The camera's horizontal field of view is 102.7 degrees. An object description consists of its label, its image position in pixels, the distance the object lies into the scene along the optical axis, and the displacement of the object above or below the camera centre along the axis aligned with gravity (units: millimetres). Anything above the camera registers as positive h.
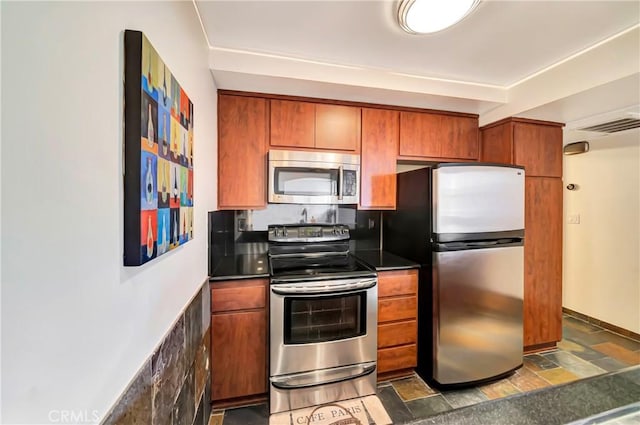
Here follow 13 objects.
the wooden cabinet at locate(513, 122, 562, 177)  2285 +577
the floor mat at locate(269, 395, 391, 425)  1652 -1361
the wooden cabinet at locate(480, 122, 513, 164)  2283 +635
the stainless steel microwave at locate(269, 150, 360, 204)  2027 +275
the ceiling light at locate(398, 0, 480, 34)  1215 +988
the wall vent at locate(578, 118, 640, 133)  2242 +805
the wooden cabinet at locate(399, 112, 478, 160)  2346 +714
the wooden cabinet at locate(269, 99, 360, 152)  2066 +710
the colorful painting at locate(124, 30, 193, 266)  686 +172
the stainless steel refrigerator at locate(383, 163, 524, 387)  1913 -449
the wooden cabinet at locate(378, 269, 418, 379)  2012 -886
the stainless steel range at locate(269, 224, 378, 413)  1730 -876
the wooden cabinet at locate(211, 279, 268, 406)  1734 -892
